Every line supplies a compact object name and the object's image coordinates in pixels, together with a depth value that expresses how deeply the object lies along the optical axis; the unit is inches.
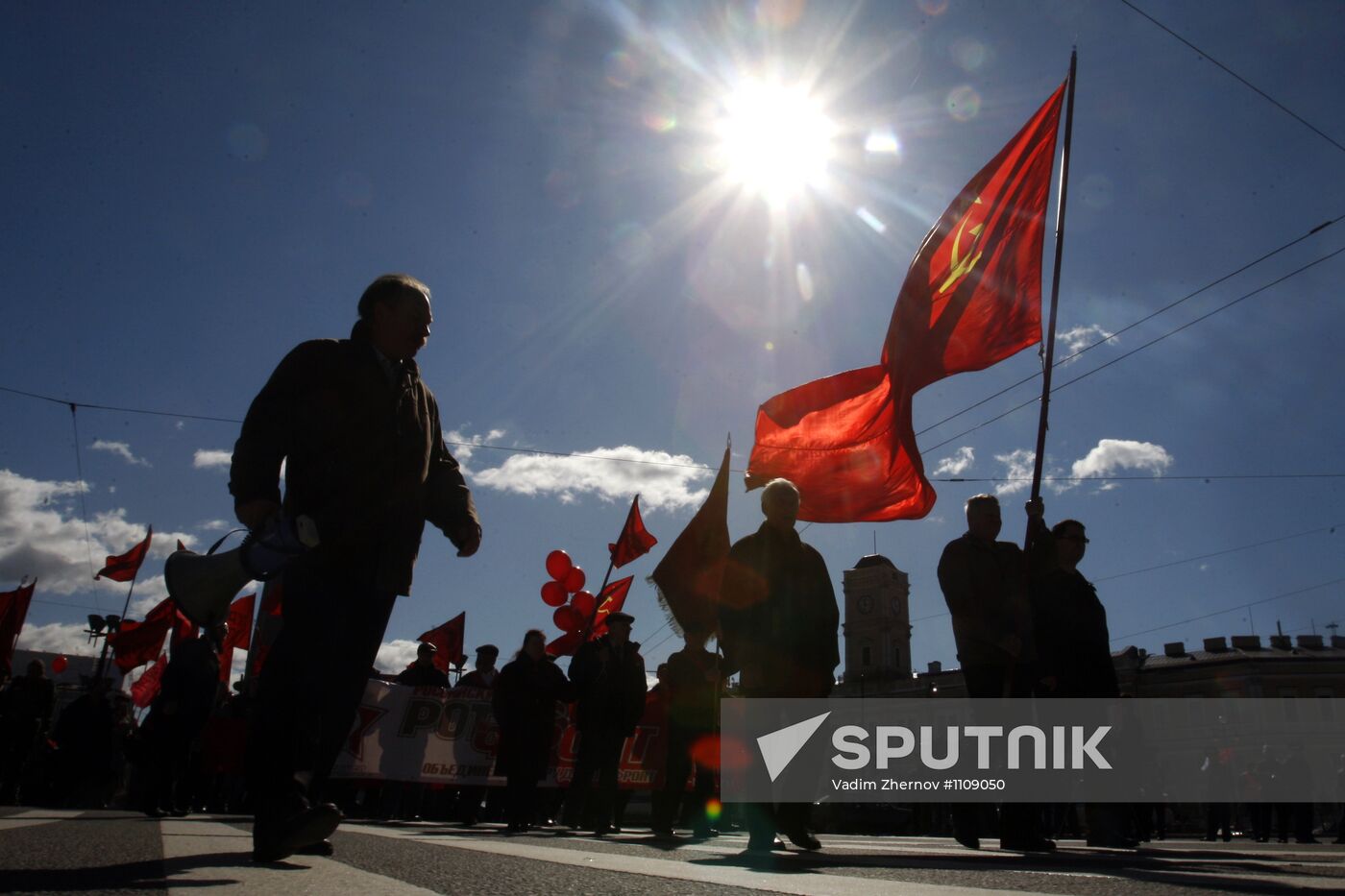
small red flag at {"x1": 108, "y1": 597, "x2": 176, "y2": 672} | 761.0
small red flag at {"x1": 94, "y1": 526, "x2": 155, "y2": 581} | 809.5
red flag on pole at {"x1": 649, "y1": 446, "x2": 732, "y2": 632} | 393.7
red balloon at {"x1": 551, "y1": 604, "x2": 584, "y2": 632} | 658.8
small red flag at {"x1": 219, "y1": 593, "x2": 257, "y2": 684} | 722.8
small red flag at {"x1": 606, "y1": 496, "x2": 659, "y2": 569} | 642.2
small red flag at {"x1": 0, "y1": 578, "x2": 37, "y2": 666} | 627.8
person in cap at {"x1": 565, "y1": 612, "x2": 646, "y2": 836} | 288.4
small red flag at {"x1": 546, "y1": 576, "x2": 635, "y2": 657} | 618.5
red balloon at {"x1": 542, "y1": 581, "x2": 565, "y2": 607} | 663.8
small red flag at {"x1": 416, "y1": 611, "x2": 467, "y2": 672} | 665.0
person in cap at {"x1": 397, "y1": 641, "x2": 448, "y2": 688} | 387.9
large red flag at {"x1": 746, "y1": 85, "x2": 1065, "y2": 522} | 282.8
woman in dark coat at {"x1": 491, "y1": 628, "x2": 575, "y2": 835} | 289.6
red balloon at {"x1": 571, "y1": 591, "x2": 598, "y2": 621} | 665.6
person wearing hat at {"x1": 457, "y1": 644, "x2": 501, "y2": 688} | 414.9
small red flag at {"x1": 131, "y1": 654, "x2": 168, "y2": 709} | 816.3
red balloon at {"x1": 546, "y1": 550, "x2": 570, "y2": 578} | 672.4
